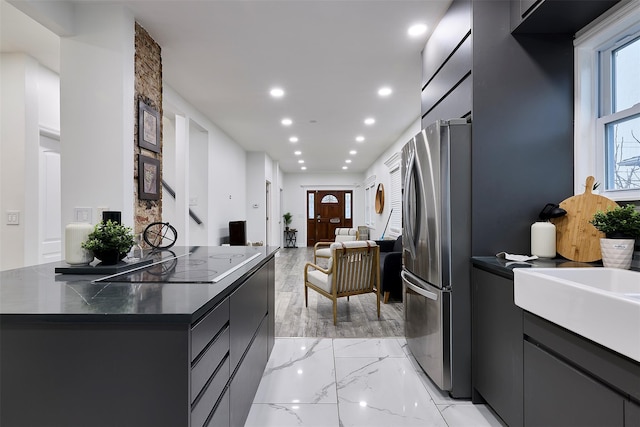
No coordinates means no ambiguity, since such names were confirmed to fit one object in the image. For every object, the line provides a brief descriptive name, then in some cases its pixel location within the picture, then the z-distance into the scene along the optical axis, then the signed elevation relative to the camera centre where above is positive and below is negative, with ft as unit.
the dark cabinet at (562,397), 3.28 -2.22
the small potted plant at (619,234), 4.64 -0.33
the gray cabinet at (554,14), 5.23 +3.55
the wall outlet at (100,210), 7.14 +0.07
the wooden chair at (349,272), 10.59 -2.11
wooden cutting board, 5.31 -0.25
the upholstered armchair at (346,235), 21.62 -1.55
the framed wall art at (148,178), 7.89 +0.95
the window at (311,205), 37.04 +0.97
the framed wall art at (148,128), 7.87 +2.29
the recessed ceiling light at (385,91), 12.05 +4.89
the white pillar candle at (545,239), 5.75 -0.49
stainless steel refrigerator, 6.17 -0.79
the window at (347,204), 37.14 +1.10
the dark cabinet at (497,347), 4.85 -2.33
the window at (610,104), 5.37 +2.06
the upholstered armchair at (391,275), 13.08 -2.64
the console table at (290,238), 35.40 -2.89
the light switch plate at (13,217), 9.52 -0.14
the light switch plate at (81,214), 7.16 -0.02
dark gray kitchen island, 2.82 -1.39
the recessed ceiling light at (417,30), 8.02 +4.86
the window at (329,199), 37.11 +1.70
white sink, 2.88 -1.03
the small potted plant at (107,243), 4.92 -0.48
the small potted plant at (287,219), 35.39 -0.69
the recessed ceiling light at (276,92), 12.19 +4.90
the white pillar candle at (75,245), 4.87 -0.51
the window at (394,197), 19.36 +1.09
